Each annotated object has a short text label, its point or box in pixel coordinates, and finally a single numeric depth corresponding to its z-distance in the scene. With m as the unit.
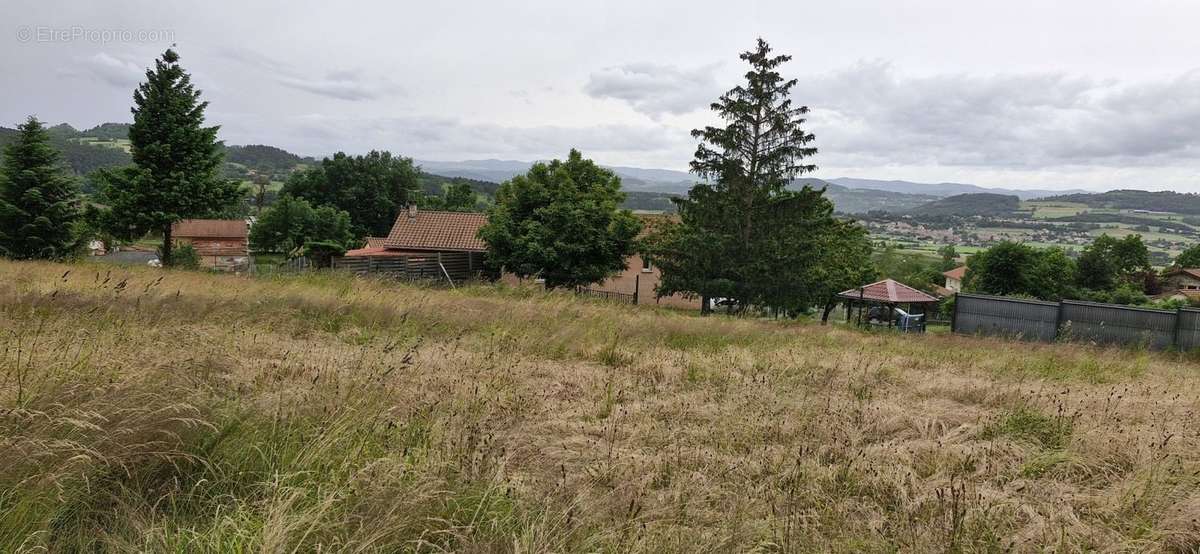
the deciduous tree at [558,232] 26.78
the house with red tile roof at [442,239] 29.15
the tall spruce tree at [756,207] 22.72
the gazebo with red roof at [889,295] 23.20
